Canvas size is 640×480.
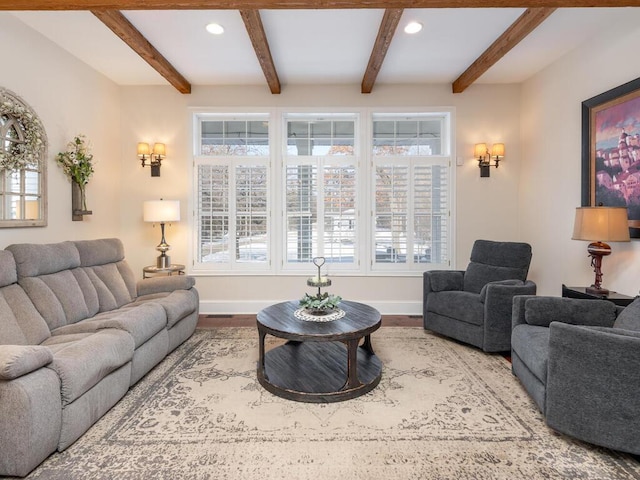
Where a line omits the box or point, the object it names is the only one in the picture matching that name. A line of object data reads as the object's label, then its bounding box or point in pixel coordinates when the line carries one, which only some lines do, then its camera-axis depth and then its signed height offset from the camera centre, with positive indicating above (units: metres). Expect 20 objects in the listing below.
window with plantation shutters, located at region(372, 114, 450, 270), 4.68 +0.52
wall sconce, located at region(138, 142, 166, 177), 4.50 +0.98
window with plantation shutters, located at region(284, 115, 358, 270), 4.69 +0.55
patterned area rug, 1.86 -1.20
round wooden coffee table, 2.53 -1.07
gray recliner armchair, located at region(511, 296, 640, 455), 1.85 -0.82
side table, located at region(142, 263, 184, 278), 4.23 -0.44
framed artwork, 2.91 +0.71
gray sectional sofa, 1.76 -0.70
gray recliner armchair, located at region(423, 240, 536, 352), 3.31 -0.63
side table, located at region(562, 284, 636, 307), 2.73 -0.51
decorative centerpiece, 2.89 -0.61
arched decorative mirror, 2.87 +0.57
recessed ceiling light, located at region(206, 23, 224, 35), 3.21 +1.85
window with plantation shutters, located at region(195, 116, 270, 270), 4.70 +0.47
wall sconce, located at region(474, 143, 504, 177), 4.49 +0.96
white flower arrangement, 3.58 +0.72
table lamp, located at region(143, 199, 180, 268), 4.16 +0.25
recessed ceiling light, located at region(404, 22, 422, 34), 3.19 +1.85
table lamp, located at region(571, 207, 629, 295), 2.76 +0.02
